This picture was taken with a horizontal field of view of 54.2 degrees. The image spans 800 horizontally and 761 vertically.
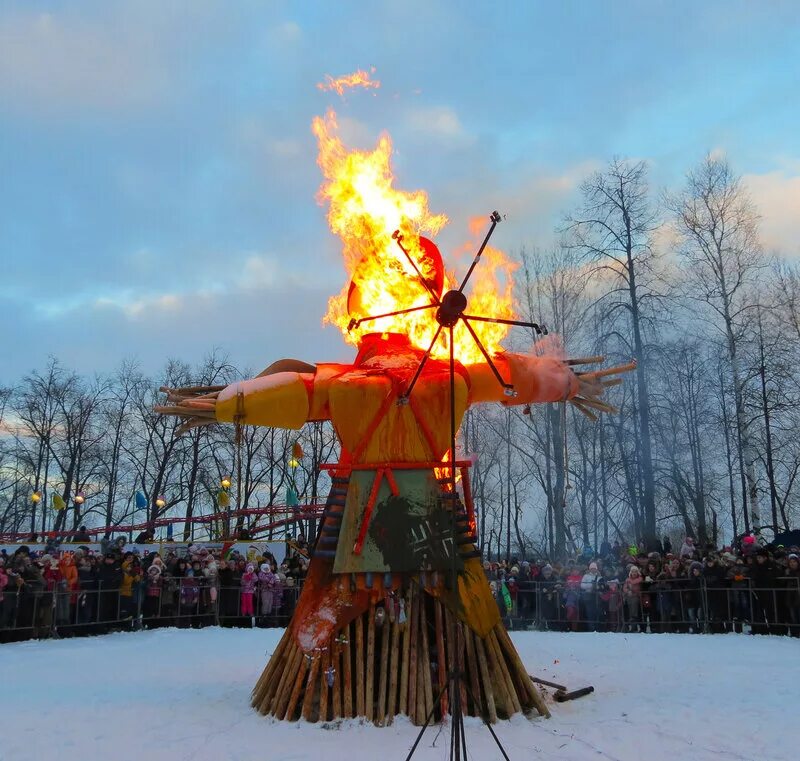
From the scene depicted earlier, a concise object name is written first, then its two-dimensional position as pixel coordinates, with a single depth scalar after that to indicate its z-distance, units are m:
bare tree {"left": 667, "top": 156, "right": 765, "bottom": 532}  24.06
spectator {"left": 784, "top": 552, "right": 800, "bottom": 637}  14.48
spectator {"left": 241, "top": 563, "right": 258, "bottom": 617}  18.03
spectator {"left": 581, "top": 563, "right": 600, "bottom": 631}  17.73
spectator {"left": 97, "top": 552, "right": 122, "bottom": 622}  16.64
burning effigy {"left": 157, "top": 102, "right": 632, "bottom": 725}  7.56
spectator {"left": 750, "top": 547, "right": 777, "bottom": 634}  14.99
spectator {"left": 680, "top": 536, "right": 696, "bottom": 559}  18.66
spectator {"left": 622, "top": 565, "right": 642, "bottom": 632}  17.00
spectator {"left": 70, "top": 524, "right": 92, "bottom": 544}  23.83
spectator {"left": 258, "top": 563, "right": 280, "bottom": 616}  18.31
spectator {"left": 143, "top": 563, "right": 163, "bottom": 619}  17.44
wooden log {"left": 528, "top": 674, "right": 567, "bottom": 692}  8.95
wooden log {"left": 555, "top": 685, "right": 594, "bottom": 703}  8.70
